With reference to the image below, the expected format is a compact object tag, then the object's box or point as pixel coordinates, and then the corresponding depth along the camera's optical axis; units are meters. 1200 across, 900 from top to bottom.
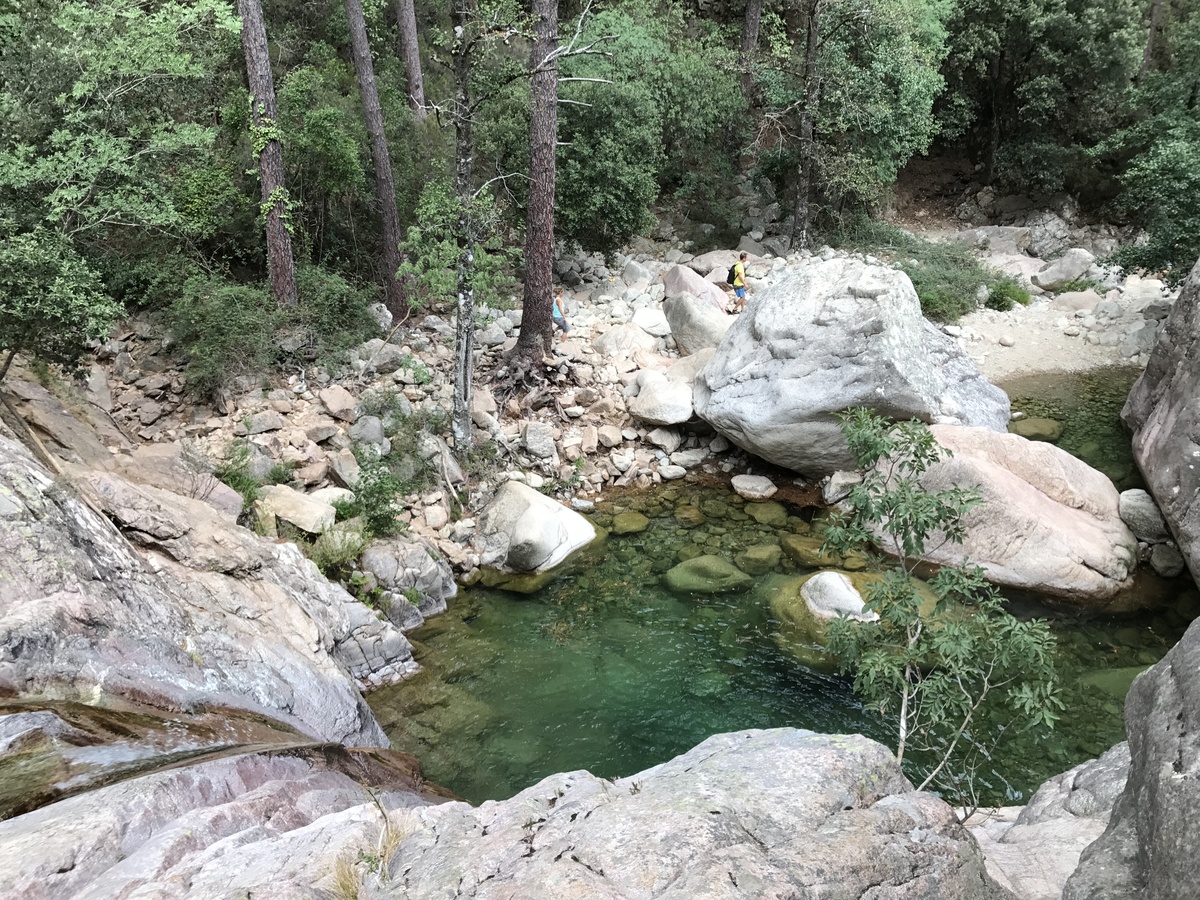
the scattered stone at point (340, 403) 12.28
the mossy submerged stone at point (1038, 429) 13.92
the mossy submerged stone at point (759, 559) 10.68
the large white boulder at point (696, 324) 14.96
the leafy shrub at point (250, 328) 12.41
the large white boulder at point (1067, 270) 19.38
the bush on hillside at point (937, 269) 18.44
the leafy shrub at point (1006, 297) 18.73
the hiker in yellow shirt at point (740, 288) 16.73
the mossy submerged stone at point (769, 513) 11.76
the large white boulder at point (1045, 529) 9.92
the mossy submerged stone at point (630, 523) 11.79
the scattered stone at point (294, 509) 9.84
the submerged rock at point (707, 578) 10.30
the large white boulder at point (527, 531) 10.68
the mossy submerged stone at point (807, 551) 10.66
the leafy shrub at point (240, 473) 9.87
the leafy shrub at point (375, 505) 10.39
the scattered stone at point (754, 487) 12.41
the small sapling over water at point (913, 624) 5.46
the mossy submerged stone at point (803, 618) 8.91
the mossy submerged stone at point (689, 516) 11.88
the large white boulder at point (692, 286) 16.50
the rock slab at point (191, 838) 3.74
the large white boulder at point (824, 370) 11.94
